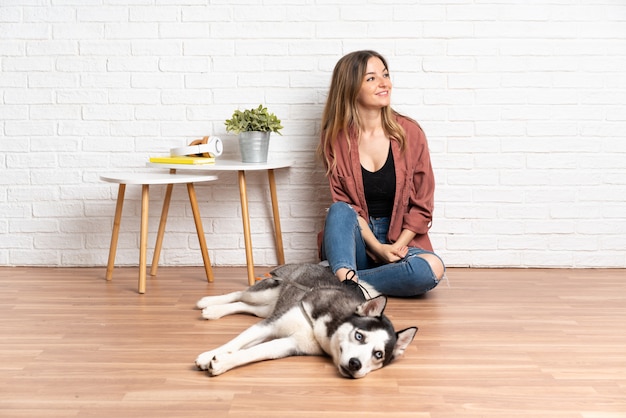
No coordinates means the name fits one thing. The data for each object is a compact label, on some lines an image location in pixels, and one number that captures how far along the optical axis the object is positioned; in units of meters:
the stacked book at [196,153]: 3.28
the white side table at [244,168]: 3.21
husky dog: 2.02
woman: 3.17
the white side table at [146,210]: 3.08
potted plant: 3.33
